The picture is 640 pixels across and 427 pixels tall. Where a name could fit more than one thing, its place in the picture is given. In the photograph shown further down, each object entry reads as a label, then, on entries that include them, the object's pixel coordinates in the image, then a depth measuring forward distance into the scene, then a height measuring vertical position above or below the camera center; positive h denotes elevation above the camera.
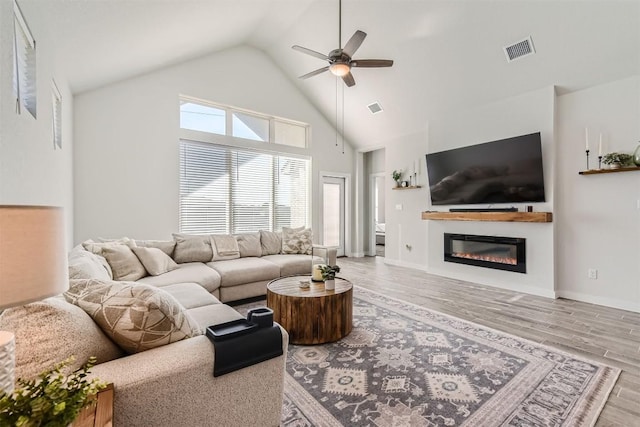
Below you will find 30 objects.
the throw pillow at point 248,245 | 4.44 -0.46
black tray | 1.31 -0.54
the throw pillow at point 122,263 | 2.98 -0.49
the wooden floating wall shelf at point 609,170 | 3.37 +0.51
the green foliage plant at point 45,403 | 0.63 -0.42
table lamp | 0.73 -0.12
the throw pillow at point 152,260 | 3.29 -0.50
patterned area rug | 1.69 -1.17
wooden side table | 0.88 -0.62
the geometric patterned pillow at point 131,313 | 1.23 -0.42
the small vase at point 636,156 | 3.36 +0.65
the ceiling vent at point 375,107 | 5.82 +2.18
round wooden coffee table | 2.56 -0.89
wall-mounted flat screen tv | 4.11 +0.64
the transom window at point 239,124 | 5.12 +1.83
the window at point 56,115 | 2.62 +1.02
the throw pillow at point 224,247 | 4.14 -0.46
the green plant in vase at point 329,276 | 2.85 -0.61
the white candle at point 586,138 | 3.69 +0.95
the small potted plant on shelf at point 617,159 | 3.45 +0.63
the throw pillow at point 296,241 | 4.79 -0.44
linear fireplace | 4.32 -0.63
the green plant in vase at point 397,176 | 6.16 +0.80
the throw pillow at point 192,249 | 3.89 -0.45
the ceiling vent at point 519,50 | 3.70 +2.14
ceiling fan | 3.21 +1.82
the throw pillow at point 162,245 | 3.75 -0.38
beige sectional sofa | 1.04 -0.58
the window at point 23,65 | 1.51 +0.90
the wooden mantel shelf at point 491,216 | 3.97 -0.05
